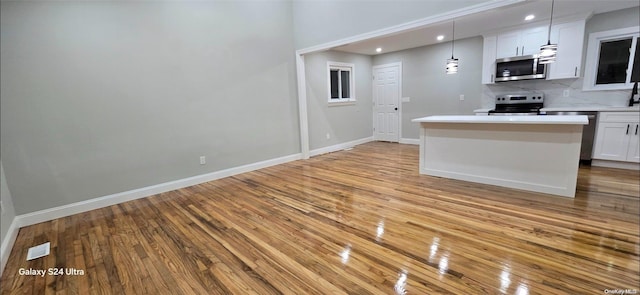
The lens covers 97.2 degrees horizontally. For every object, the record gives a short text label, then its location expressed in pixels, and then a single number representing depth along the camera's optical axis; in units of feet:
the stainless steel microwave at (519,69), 15.93
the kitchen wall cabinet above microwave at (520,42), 15.85
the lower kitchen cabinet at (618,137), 13.44
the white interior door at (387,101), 23.27
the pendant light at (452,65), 14.07
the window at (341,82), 21.17
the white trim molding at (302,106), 17.72
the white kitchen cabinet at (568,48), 14.70
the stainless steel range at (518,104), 16.46
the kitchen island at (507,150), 10.29
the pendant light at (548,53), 9.77
